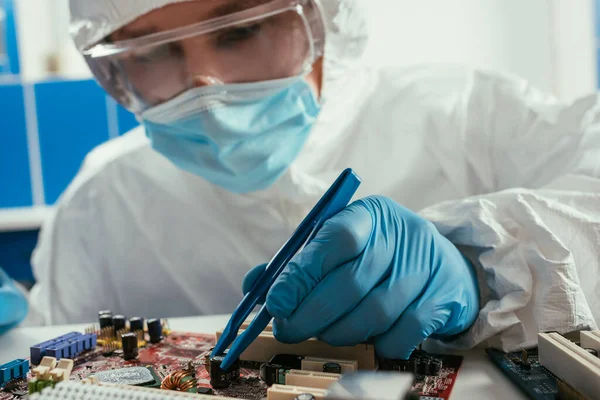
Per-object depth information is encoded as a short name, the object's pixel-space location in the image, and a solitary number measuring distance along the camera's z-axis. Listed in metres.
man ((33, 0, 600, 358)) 0.39
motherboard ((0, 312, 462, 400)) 0.37
